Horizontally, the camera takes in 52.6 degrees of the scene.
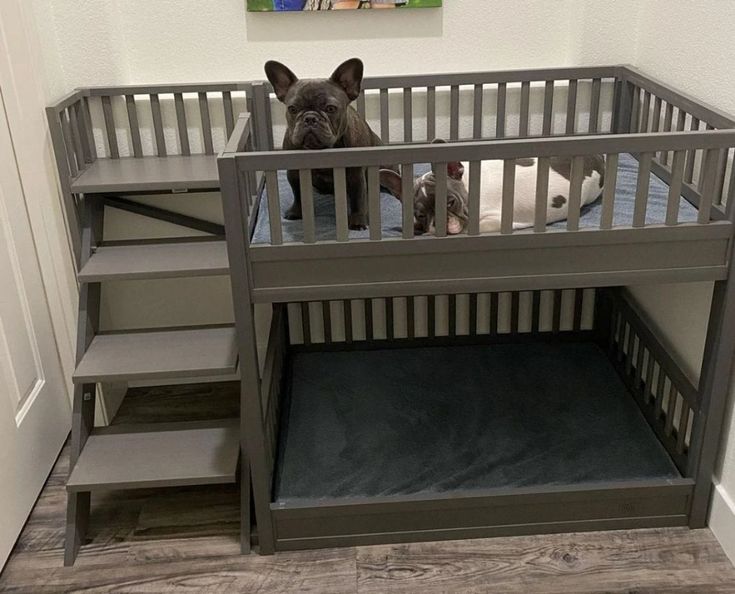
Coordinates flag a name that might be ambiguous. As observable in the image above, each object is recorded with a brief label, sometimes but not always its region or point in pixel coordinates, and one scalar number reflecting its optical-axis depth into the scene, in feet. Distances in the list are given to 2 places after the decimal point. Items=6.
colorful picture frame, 7.44
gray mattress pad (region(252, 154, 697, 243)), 5.68
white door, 6.38
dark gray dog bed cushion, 6.60
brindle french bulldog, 5.55
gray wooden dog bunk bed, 5.26
